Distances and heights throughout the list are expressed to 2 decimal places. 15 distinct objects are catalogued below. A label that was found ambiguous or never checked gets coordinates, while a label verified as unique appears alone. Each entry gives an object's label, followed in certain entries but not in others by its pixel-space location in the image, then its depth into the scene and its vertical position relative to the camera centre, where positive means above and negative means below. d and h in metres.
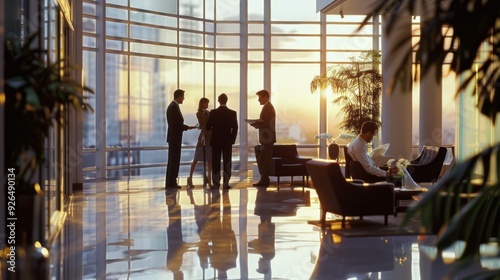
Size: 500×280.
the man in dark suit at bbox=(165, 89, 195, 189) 15.87 -0.04
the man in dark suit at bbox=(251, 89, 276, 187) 16.38 -0.11
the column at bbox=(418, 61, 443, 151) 20.32 +0.37
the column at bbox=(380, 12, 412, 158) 18.05 +0.10
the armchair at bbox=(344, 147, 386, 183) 12.81 -0.72
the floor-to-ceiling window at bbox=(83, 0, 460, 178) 20.36 +1.75
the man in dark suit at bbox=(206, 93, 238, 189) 15.75 -0.08
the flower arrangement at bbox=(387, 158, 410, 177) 11.84 -0.54
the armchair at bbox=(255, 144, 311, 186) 17.00 -0.72
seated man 11.72 -0.38
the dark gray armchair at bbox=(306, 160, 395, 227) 9.83 -0.81
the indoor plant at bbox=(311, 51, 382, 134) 20.84 +1.05
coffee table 11.25 -0.90
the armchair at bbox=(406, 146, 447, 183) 15.32 -0.74
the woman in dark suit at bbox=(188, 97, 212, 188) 16.34 -0.27
